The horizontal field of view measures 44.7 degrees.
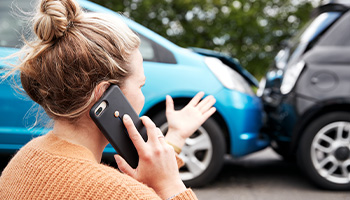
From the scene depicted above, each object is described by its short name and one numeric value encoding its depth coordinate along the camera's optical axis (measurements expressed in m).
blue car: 3.46
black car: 3.64
